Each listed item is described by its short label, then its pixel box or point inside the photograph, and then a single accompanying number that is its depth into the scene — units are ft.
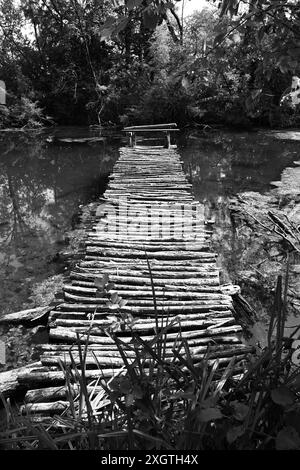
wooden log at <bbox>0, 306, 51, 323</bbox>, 14.21
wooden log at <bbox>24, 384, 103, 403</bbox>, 8.98
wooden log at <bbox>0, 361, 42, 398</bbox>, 10.06
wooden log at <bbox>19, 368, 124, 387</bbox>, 9.61
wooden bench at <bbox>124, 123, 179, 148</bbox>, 38.34
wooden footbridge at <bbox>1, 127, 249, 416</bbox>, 9.88
